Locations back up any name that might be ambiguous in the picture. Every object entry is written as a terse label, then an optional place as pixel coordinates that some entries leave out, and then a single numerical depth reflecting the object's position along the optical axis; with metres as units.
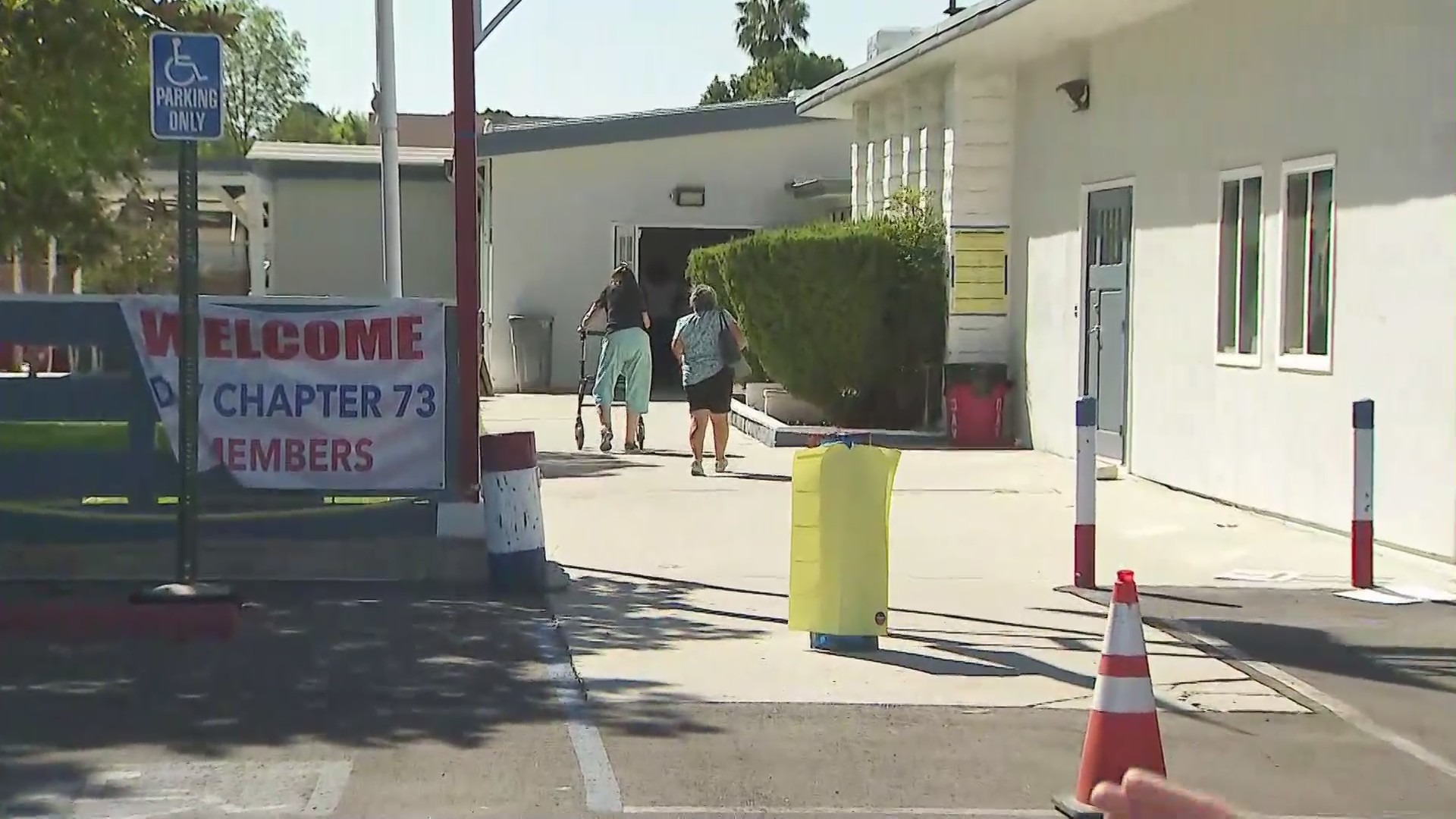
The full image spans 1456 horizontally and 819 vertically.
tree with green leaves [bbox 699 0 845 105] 76.06
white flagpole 18.47
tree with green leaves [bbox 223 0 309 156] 66.31
